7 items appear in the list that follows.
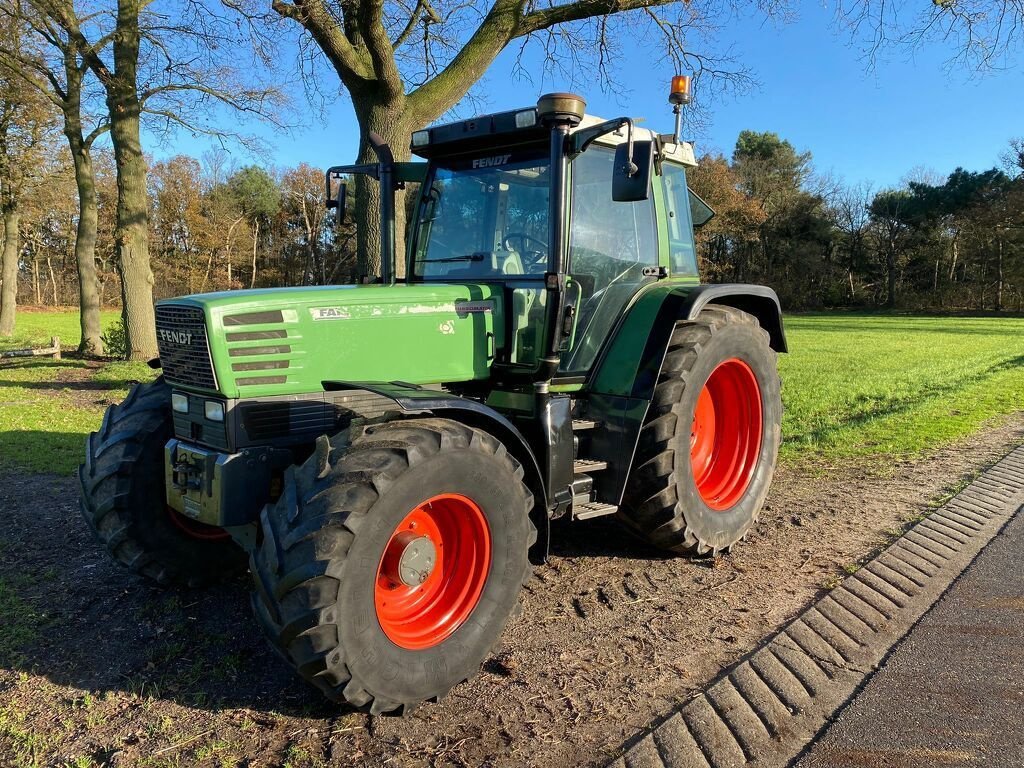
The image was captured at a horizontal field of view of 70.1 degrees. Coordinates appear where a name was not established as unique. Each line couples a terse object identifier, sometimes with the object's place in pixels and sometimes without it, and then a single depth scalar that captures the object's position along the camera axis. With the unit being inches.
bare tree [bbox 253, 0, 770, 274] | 344.2
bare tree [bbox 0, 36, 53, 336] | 627.5
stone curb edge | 97.6
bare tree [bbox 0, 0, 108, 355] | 498.3
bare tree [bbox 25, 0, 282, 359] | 474.3
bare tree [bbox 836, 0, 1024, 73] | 399.2
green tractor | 102.0
